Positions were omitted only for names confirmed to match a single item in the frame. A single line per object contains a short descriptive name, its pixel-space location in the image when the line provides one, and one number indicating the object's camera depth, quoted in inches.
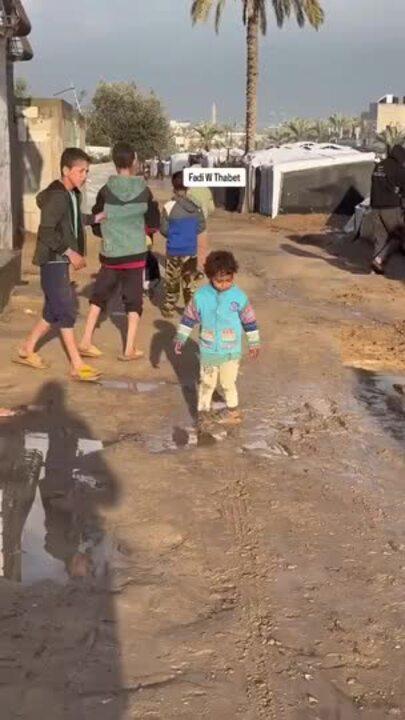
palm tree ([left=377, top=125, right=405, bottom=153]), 1880.2
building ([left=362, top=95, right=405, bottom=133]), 4156.0
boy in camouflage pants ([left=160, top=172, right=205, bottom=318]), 335.6
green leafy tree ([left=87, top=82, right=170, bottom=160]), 1972.2
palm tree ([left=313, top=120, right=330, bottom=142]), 3000.0
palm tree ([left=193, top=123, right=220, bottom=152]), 2728.8
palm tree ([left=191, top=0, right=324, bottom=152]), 1129.4
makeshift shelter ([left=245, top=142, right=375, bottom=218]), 907.4
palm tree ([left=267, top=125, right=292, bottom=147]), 2822.8
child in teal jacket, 201.0
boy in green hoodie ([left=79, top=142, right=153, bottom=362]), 256.7
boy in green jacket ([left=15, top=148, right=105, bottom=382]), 230.8
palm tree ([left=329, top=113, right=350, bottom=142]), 3658.7
